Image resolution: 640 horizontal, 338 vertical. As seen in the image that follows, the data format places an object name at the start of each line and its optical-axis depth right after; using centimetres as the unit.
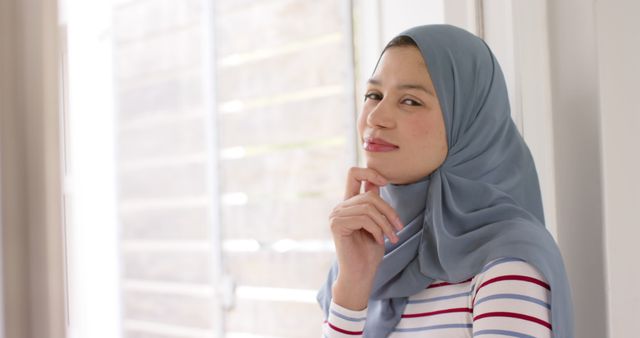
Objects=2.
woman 153
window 242
